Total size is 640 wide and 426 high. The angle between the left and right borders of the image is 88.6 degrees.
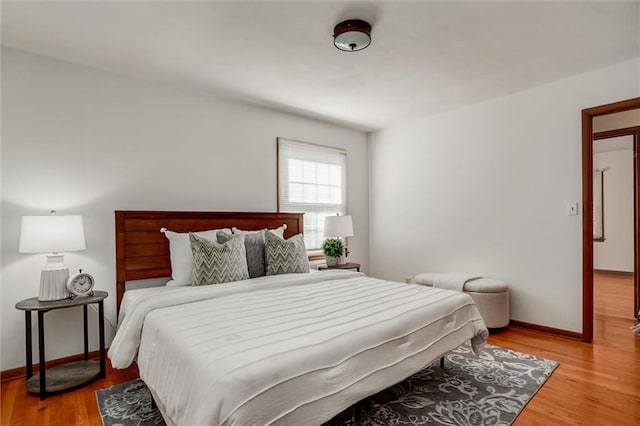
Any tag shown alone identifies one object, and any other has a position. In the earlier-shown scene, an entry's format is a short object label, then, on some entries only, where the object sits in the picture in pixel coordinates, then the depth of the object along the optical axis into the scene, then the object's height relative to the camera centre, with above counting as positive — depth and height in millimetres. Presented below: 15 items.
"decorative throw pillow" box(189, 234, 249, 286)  2691 -415
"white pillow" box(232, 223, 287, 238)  3430 -203
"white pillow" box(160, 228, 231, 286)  2844 -397
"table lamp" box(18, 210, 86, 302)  2309 -204
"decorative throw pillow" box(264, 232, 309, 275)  3102 -424
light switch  3216 +24
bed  1259 -621
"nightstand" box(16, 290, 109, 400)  2243 -1156
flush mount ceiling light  2230 +1247
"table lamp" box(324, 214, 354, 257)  4211 -193
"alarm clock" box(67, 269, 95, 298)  2448 -540
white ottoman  3402 -937
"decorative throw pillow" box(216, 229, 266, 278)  3072 -363
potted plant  4192 -501
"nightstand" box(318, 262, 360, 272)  4141 -702
